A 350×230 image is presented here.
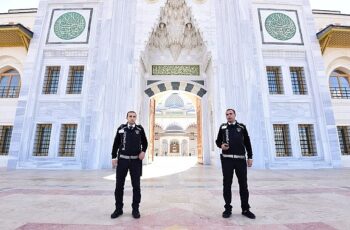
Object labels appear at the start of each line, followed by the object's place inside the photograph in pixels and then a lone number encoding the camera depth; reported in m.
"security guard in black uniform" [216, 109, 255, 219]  2.13
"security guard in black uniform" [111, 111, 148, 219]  2.15
